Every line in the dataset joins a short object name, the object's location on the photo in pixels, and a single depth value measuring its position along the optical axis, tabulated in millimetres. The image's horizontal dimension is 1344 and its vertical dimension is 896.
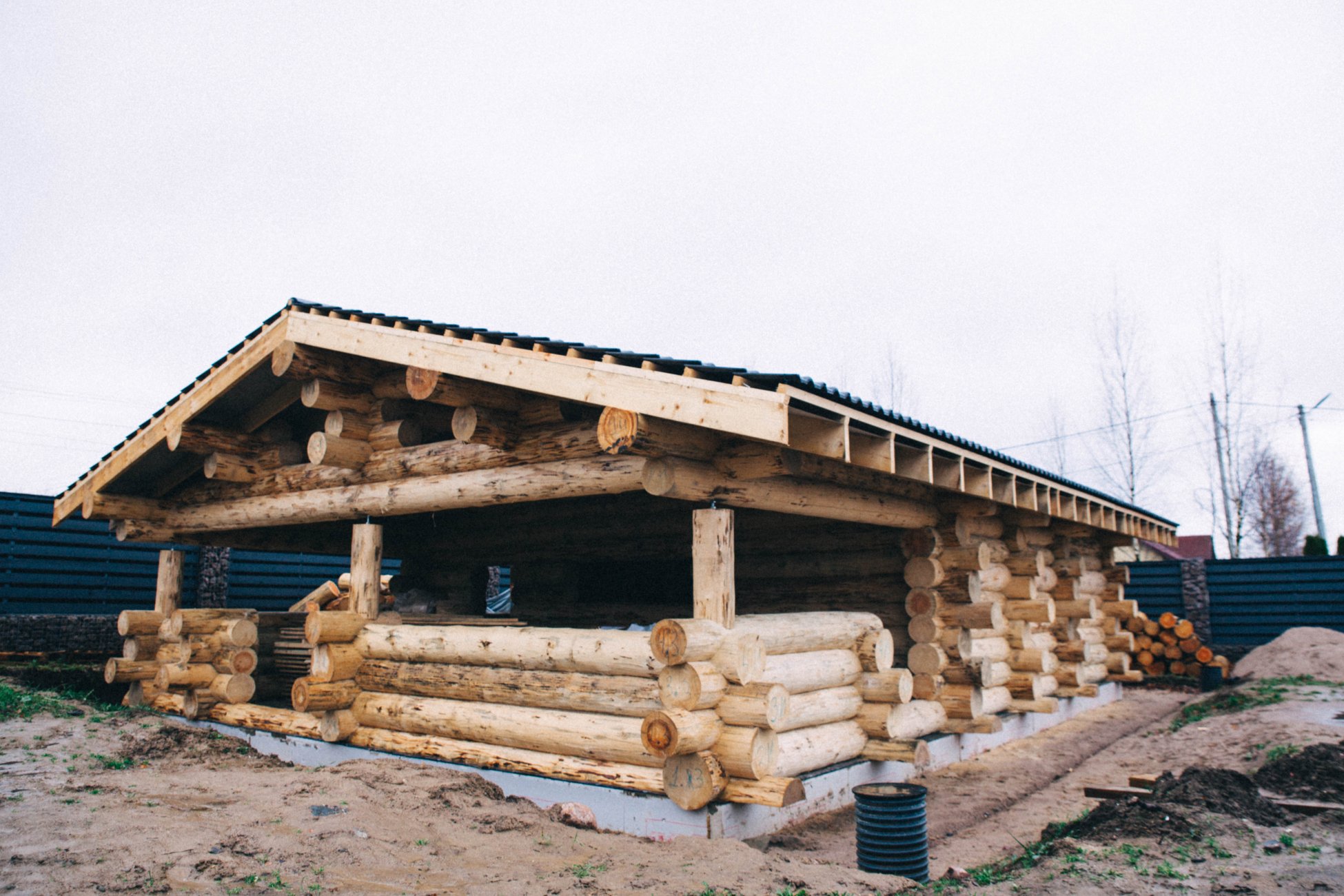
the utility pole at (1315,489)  25819
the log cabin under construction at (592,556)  5414
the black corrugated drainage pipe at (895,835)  4781
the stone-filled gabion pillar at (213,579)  13703
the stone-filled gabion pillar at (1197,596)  16906
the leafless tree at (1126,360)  28656
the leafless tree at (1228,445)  27688
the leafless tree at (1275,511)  43781
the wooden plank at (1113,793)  6402
